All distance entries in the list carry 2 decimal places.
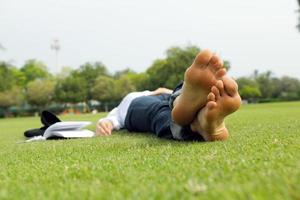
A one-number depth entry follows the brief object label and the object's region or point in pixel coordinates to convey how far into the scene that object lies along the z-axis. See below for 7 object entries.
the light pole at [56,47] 52.51
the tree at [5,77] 31.27
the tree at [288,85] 54.94
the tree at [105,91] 38.81
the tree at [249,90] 49.56
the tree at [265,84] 52.16
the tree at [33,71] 50.44
